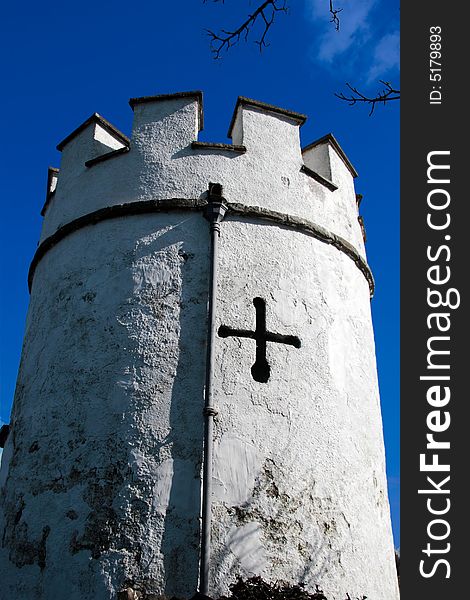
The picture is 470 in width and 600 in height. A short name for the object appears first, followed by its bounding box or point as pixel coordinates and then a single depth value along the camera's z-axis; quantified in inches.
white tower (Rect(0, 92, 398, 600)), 210.1
